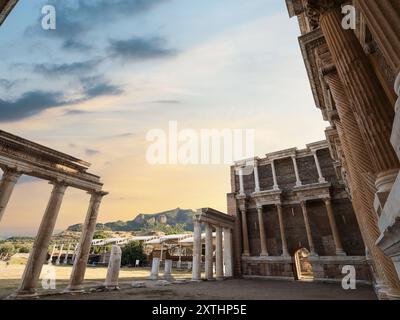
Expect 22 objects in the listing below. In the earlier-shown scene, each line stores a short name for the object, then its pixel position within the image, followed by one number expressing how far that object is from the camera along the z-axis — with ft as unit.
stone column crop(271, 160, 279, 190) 76.23
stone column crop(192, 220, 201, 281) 57.11
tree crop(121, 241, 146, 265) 119.44
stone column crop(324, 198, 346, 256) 60.50
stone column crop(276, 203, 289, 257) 68.44
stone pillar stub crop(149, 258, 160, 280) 62.91
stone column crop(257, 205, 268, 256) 71.10
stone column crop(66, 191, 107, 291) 37.91
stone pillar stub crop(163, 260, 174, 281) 60.20
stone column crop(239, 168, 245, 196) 81.82
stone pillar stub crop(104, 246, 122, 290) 39.81
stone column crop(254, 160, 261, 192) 79.45
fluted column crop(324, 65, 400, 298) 16.21
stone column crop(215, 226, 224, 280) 65.87
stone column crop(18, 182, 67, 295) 31.30
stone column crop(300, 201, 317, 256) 64.59
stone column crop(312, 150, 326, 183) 69.24
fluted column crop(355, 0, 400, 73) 8.01
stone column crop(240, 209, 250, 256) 73.82
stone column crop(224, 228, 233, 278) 71.61
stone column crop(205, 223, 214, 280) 61.67
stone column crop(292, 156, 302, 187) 72.99
